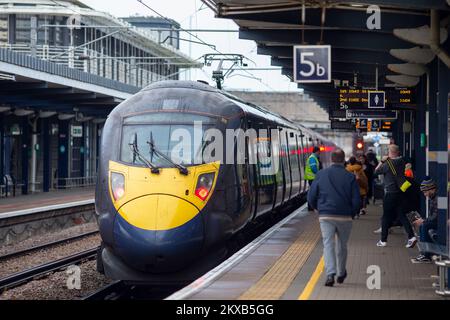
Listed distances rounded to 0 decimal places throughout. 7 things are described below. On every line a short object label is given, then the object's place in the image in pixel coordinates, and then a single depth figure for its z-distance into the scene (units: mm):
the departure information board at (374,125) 31888
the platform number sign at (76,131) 44000
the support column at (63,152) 42400
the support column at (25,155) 37906
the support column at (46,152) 40062
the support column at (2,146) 35312
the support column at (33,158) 40250
